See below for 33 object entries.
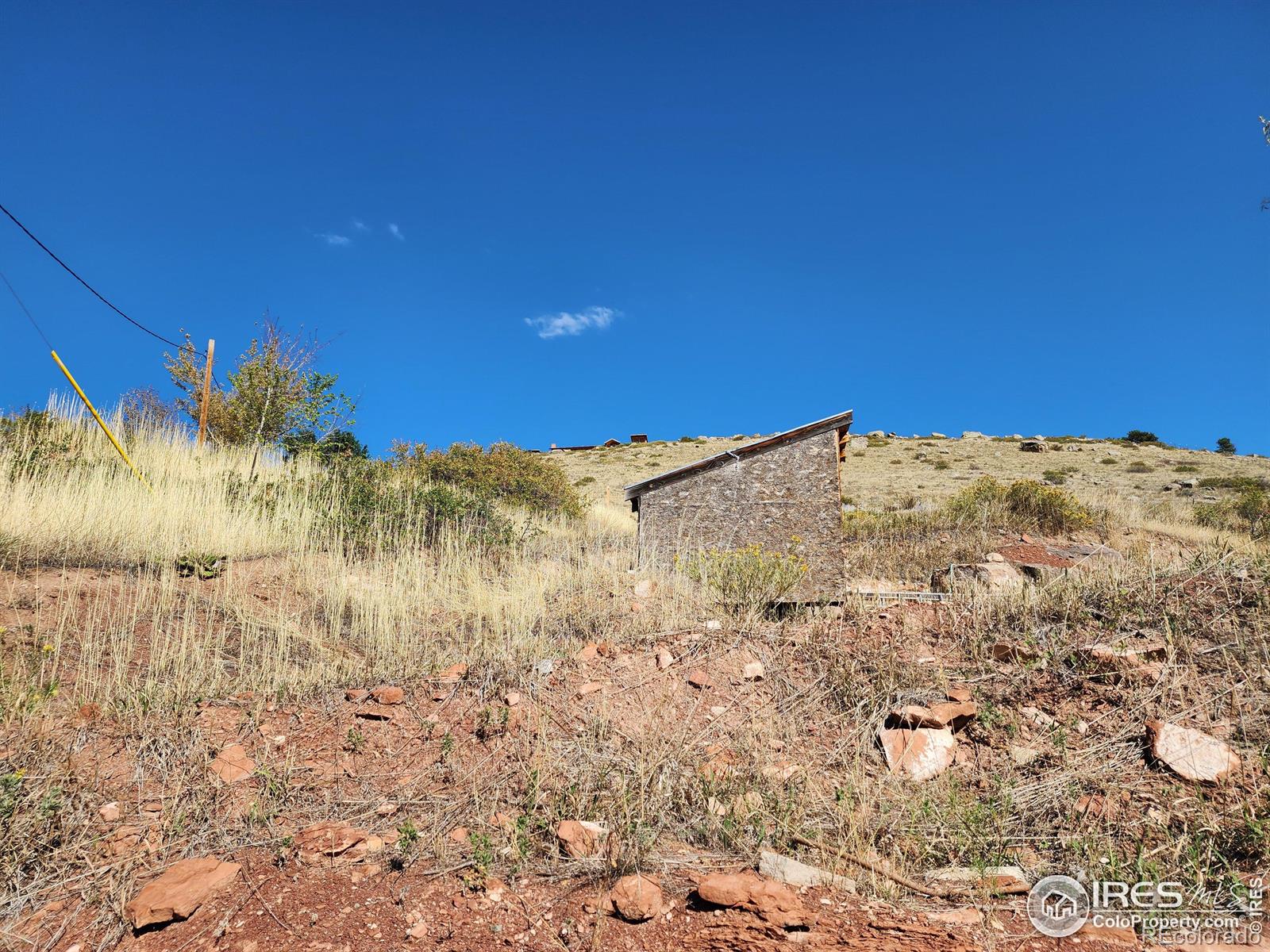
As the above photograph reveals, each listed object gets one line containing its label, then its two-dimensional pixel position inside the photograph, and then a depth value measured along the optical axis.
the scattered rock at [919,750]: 4.05
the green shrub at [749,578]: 6.87
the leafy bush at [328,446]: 14.61
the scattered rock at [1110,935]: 2.51
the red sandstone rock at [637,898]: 2.70
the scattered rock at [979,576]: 8.17
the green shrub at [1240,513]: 15.47
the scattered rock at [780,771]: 3.87
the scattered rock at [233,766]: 4.07
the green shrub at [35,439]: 9.77
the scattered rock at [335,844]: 3.30
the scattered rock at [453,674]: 5.42
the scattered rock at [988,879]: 2.87
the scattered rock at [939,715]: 4.33
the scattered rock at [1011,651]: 5.07
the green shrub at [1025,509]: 14.01
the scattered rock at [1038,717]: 4.31
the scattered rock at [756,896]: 2.56
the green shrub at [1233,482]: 22.16
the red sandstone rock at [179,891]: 2.89
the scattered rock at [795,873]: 2.88
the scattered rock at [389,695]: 5.10
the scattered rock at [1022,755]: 3.99
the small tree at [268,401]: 16.06
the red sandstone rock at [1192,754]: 3.58
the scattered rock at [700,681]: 5.27
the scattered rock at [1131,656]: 4.52
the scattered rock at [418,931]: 2.69
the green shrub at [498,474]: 15.67
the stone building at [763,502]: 9.59
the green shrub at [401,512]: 10.42
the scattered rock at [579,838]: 3.21
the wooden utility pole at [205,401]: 12.82
